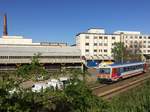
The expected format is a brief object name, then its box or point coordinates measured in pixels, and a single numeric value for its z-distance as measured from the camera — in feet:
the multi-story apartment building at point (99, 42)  181.87
